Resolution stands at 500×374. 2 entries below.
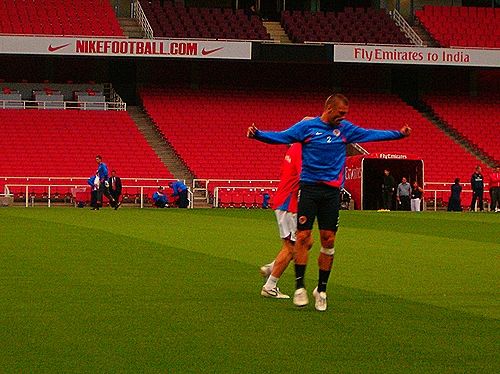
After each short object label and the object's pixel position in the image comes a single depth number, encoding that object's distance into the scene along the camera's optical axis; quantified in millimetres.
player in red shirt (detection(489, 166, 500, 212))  45781
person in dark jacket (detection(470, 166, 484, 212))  45522
